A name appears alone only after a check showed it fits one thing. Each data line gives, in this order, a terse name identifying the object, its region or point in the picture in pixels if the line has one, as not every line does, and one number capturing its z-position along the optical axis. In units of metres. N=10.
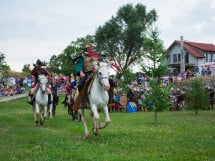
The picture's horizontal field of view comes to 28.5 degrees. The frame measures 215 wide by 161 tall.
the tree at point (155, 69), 21.33
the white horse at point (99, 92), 13.54
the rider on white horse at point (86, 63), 14.48
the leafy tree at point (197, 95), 30.73
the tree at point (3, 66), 43.75
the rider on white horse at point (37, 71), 19.86
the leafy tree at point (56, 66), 118.83
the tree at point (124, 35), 78.38
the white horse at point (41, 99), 19.73
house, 84.69
